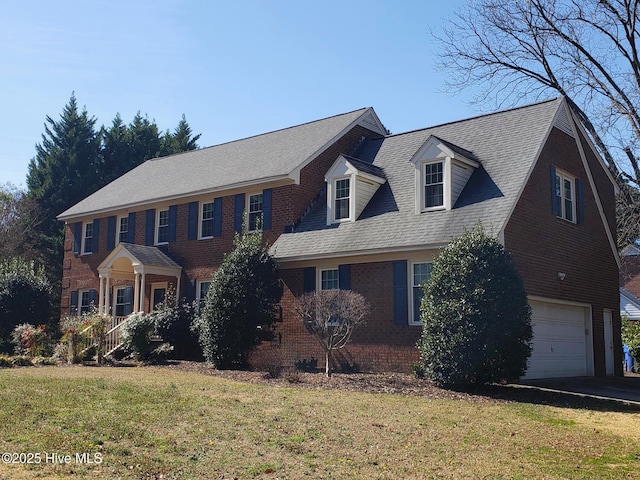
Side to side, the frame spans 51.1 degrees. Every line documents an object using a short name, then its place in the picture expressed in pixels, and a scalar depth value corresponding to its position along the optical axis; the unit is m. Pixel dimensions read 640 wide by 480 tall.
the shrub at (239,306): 18.55
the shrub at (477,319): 13.98
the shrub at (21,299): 26.30
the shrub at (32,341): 20.94
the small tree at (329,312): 16.28
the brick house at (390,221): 17.62
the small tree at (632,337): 24.89
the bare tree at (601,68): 23.42
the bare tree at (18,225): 41.28
